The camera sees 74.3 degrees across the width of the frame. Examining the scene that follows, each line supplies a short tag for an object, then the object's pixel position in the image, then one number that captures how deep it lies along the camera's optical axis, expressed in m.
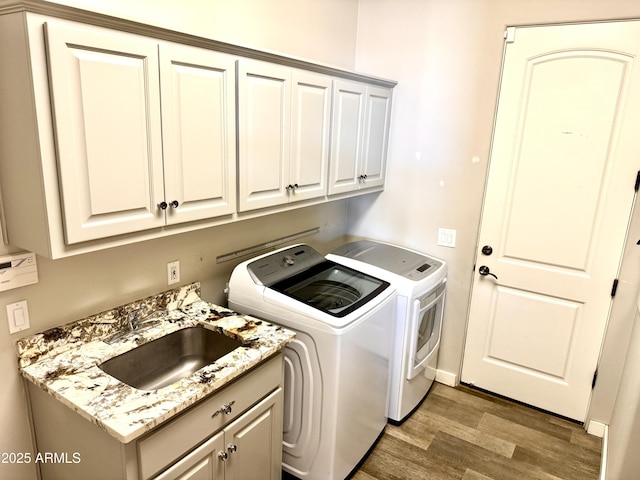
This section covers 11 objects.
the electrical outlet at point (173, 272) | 1.99
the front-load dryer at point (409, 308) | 2.46
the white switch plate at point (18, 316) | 1.46
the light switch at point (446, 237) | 2.88
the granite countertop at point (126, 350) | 1.28
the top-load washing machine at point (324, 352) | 1.96
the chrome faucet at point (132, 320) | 1.81
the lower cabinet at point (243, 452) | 1.48
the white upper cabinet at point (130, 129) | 1.19
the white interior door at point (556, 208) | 2.32
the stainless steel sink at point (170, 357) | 1.70
